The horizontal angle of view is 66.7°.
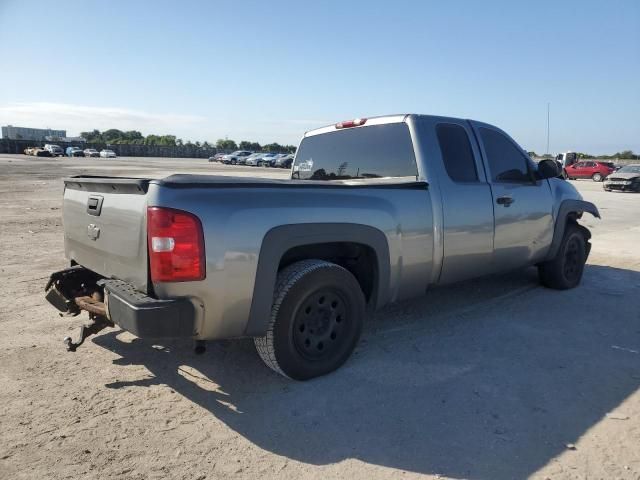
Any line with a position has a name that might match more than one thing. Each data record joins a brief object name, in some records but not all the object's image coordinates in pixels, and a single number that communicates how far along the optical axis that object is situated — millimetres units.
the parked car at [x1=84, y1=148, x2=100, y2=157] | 72388
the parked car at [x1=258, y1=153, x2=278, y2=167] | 57506
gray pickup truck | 2822
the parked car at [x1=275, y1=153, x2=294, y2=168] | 53938
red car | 36750
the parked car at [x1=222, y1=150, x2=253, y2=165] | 61953
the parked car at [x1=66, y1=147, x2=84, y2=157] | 70375
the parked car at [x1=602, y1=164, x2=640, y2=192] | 25812
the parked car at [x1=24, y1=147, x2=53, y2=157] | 63438
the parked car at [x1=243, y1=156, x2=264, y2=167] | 58969
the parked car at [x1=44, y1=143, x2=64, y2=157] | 65500
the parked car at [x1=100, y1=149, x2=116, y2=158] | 72312
